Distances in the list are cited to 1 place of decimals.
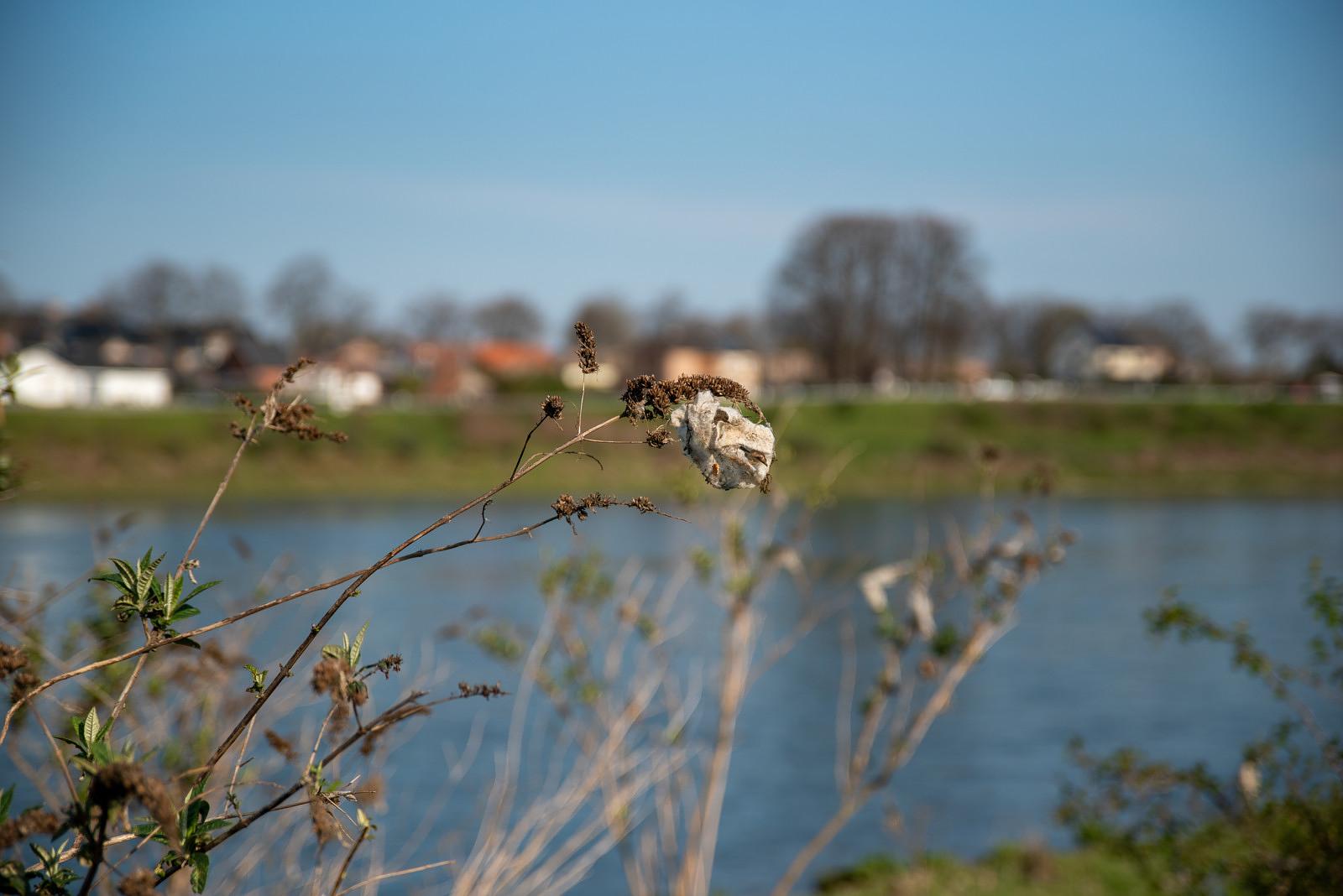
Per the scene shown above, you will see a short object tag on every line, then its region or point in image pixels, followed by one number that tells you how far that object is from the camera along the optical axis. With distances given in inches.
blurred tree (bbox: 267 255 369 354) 2048.5
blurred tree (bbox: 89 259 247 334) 2359.7
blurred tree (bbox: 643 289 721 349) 3686.0
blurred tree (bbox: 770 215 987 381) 2755.9
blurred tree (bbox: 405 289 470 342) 3061.0
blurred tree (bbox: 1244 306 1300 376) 3592.5
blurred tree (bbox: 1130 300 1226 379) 3690.9
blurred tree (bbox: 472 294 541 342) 3284.9
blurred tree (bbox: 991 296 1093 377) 3361.2
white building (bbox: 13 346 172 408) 2536.9
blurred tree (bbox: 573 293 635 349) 2687.3
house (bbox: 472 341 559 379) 3417.8
